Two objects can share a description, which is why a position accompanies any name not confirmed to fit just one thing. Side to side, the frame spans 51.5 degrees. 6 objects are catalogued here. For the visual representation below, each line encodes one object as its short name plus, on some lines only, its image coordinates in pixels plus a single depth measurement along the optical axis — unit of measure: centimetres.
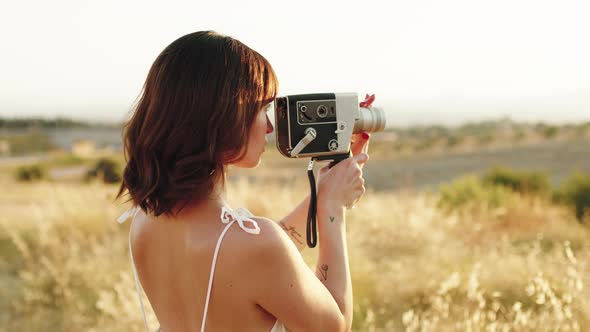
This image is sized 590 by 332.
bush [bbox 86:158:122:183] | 1611
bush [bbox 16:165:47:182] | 2238
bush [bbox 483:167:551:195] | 929
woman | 141
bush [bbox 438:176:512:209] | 772
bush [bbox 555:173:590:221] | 772
